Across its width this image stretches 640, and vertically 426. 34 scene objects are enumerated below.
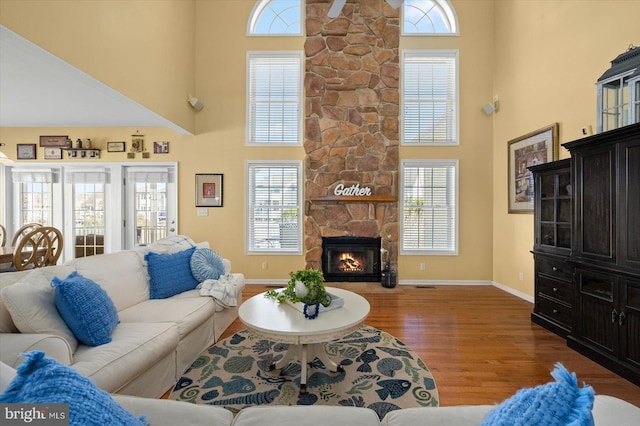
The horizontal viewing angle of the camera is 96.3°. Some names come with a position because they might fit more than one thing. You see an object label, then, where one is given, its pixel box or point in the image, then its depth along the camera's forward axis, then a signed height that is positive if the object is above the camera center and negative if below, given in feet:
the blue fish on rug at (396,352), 8.48 -4.26
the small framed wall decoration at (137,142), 17.01 +4.18
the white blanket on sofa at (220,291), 9.32 -2.62
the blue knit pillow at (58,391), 2.15 -1.38
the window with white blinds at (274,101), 17.20 +6.67
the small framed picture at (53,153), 17.24 +3.60
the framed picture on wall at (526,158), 12.39 +2.45
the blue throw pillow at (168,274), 9.02 -2.03
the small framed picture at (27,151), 17.24 +3.73
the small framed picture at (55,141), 17.08 +4.29
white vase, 7.41 -2.03
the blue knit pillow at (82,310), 5.74 -2.00
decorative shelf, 17.04 +3.61
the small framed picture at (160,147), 17.08 +3.89
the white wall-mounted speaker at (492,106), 16.26 +5.94
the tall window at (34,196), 17.49 +1.05
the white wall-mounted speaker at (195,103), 16.06 +6.24
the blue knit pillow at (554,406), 1.97 -1.41
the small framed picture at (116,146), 17.06 +3.96
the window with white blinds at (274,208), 17.20 +0.23
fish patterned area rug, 6.47 -4.23
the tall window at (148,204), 17.44 +0.52
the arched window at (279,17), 17.08 +11.64
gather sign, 16.25 +1.15
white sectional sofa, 5.14 -2.68
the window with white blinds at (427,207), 16.94 +0.24
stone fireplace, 16.43 +4.87
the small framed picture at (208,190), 17.12 +1.32
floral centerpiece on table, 7.34 -2.08
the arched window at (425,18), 16.98 +11.48
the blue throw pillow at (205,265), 9.94 -1.90
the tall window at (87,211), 17.38 +0.10
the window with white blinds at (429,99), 16.96 +6.62
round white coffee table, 6.33 -2.62
